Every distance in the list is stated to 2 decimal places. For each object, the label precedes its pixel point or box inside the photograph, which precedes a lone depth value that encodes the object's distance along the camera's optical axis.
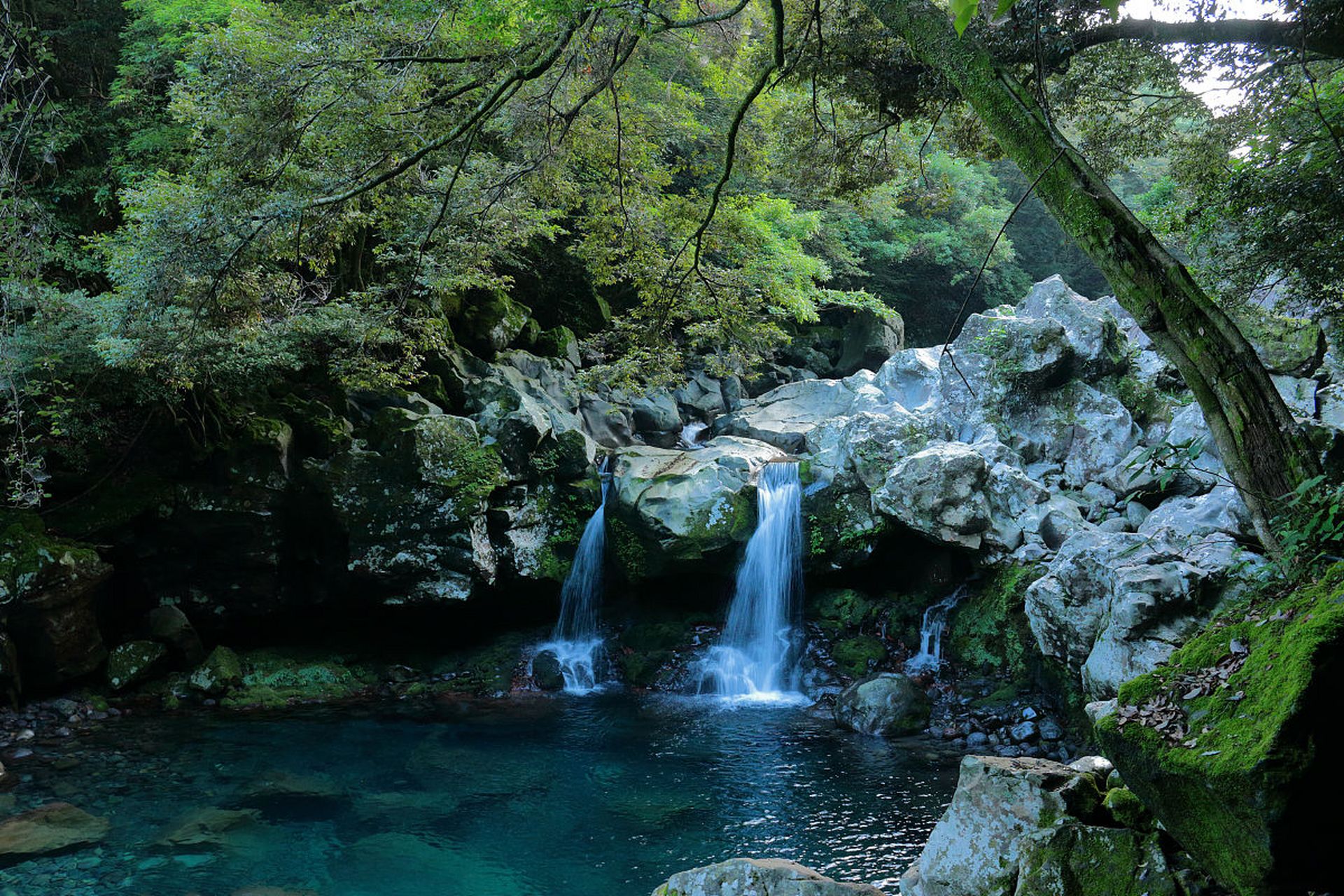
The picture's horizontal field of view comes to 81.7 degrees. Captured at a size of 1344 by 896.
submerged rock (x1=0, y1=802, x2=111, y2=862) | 7.11
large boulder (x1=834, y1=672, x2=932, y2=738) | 10.23
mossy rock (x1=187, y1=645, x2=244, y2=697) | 11.55
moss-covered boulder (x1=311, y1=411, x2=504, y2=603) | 12.34
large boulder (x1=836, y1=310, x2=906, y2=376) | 24.03
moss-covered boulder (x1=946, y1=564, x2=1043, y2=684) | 10.91
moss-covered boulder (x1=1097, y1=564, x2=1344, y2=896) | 2.88
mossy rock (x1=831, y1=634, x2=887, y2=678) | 12.20
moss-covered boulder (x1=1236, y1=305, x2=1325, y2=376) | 12.10
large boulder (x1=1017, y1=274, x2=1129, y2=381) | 14.72
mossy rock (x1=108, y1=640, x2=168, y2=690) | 11.20
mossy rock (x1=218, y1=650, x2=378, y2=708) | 11.77
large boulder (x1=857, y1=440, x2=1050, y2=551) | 11.68
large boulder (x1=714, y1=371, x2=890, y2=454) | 17.48
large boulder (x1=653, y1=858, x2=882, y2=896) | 4.15
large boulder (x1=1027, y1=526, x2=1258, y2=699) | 8.13
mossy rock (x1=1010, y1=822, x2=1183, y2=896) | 3.79
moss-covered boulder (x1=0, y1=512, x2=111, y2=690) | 10.30
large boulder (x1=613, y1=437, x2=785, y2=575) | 13.05
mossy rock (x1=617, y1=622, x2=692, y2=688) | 12.90
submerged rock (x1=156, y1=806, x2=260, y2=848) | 7.43
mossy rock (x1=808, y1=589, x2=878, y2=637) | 13.06
